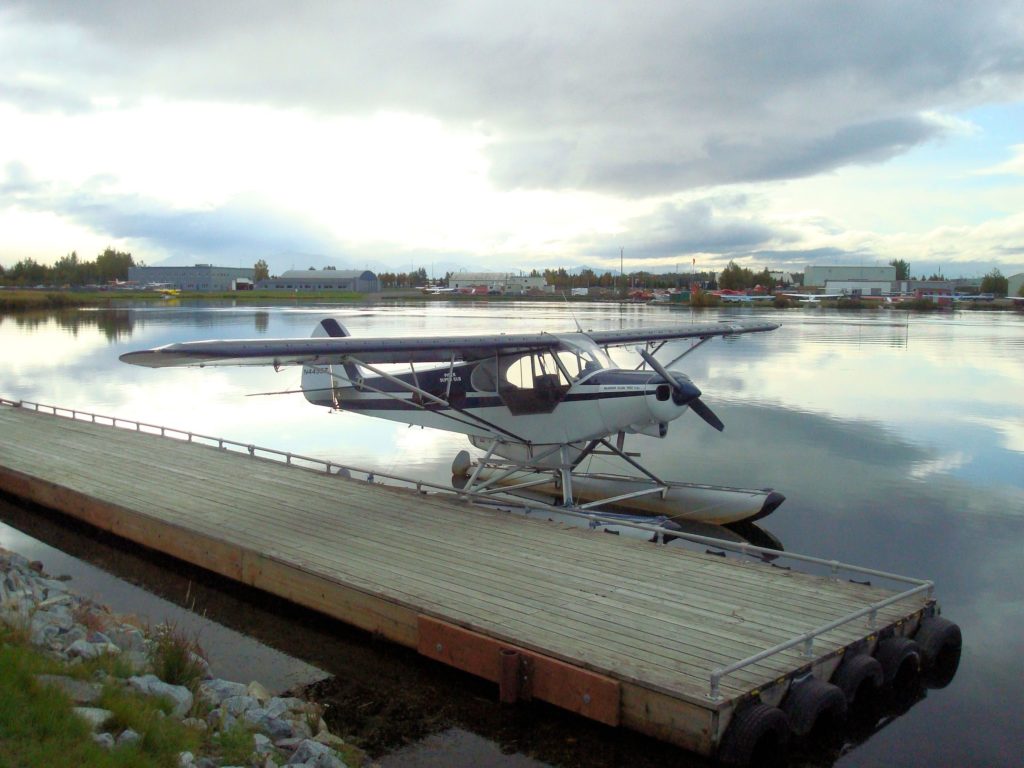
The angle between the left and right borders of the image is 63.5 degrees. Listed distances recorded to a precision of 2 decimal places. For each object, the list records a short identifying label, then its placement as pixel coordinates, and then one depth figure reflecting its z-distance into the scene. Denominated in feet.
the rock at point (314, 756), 14.24
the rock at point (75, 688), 13.42
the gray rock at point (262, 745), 13.91
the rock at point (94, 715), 12.48
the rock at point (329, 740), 16.03
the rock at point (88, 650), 16.15
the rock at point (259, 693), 17.61
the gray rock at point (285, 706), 16.84
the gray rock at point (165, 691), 14.84
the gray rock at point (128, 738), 12.21
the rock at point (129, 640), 17.51
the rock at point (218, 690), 16.03
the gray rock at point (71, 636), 16.88
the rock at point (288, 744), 14.90
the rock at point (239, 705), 15.66
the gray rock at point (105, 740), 11.95
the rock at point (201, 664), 17.42
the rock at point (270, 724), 15.29
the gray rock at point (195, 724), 14.06
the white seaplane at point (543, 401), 30.71
